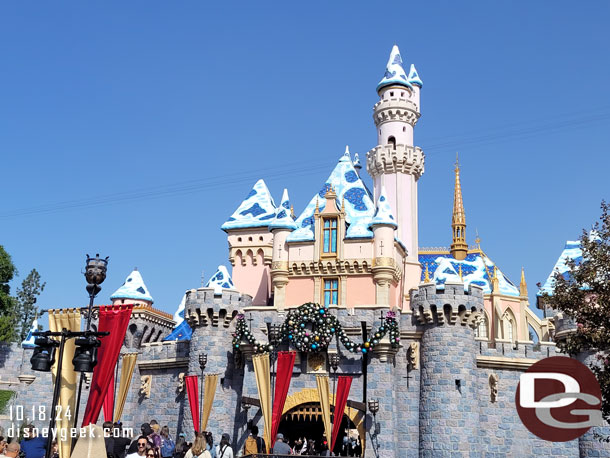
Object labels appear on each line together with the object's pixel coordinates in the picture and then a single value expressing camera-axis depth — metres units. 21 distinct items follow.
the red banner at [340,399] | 23.98
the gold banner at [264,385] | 24.19
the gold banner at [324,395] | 23.97
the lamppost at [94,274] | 13.76
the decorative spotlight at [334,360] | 25.98
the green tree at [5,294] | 42.09
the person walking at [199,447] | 11.96
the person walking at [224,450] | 14.41
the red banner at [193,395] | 26.52
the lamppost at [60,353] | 12.15
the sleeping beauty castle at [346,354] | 25.09
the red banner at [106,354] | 13.89
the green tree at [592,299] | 16.50
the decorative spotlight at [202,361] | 27.21
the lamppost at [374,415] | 24.75
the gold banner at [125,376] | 23.75
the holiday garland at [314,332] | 25.69
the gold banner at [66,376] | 12.34
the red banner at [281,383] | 24.44
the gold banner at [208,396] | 26.16
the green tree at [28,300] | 49.09
